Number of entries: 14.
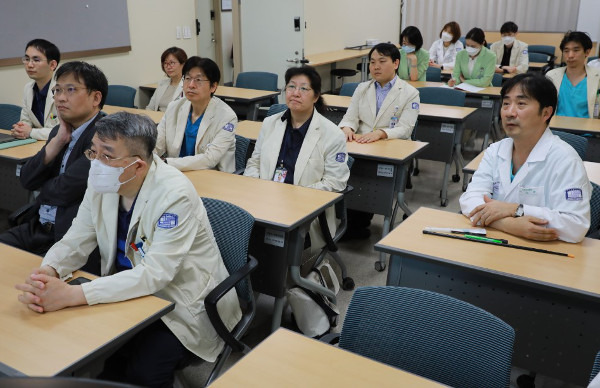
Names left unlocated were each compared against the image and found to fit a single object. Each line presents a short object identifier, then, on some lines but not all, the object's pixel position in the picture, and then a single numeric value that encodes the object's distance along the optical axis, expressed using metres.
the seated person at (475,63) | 5.97
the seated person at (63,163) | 2.38
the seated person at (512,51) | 7.38
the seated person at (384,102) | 3.98
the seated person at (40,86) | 3.88
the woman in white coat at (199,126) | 3.24
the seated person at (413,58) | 6.29
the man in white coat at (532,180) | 2.09
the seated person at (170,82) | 4.89
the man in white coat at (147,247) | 1.78
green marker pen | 2.08
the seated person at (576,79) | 4.20
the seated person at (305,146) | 3.00
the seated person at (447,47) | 7.69
